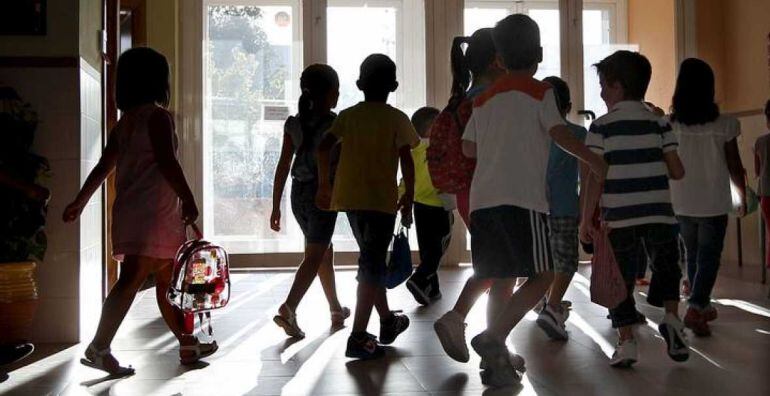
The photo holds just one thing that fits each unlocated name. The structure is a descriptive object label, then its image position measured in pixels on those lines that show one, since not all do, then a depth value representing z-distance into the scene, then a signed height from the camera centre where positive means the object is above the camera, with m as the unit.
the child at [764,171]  5.04 +0.23
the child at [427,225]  4.89 -0.06
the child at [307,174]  3.82 +0.19
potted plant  3.38 -0.03
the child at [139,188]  3.04 +0.11
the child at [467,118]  3.00 +0.35
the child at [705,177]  3.88 +0.15
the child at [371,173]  3.34 +0.17
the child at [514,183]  2.83 +0.10
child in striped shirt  3.12 +0.03
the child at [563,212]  3.82 +0.01
